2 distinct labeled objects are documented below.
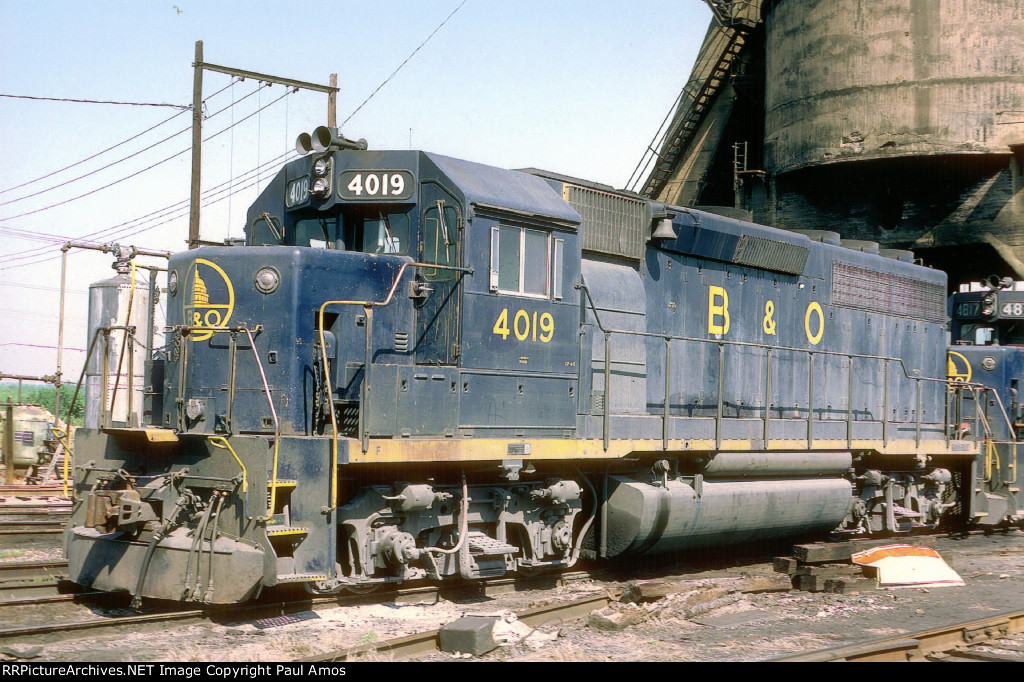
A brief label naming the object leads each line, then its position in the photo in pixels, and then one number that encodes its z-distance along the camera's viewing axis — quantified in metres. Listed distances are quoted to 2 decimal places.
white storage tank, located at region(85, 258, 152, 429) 13.26
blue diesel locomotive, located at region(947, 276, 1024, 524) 13.76
